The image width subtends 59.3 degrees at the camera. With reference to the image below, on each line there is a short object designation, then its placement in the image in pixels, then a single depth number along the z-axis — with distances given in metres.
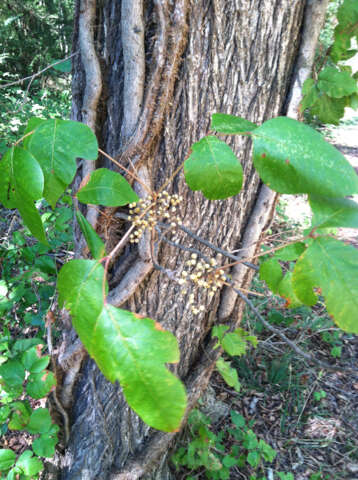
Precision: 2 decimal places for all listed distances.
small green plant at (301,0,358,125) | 0.97
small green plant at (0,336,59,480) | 1.14
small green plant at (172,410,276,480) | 1.51
